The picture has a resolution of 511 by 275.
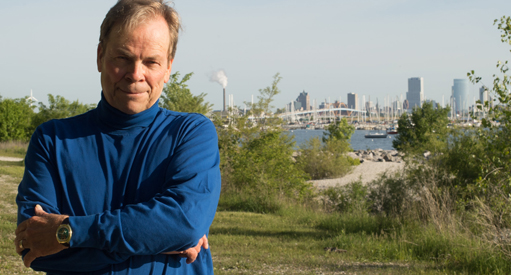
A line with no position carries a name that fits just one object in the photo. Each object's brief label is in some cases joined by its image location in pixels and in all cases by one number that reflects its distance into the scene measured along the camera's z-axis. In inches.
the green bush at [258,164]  573.0
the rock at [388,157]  1775.8
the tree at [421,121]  1604.3
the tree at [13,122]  1352.1
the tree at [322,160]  1200.8
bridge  6391.7
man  70.6
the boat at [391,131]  4868.6
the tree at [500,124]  260.8
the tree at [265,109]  635.5
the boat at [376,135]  4741.6
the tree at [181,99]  751.7
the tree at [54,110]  1301.7
